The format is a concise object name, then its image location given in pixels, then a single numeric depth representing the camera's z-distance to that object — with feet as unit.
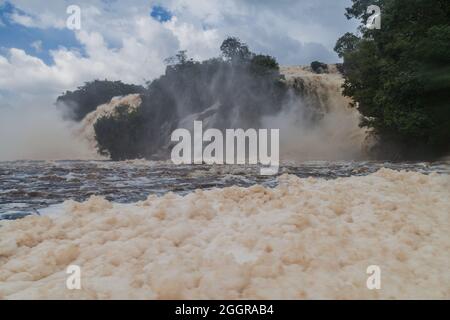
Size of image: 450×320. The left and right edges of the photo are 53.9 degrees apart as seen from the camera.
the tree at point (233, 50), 96.22
